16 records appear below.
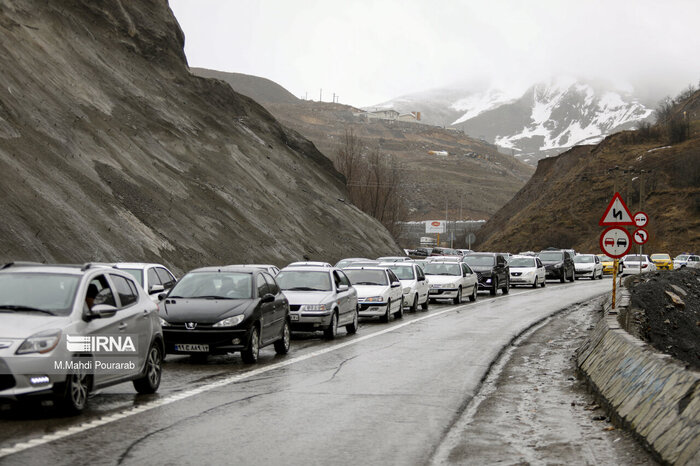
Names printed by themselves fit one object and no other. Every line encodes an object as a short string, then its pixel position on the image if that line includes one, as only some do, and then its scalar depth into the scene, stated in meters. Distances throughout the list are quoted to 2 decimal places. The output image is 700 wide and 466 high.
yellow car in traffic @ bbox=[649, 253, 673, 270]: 61.29
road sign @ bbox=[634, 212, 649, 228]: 33.13
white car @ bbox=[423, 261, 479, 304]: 32.09
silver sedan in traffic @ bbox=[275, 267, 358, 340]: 18.14
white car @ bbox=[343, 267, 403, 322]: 23.36
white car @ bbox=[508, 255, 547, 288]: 44.19
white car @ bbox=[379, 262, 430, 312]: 27.53
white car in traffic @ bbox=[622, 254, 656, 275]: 55.28
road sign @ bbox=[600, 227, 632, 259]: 18.56
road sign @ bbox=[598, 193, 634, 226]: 18.60
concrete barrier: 6.94
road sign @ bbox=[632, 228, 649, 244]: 35.81
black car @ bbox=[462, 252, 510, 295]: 37.81
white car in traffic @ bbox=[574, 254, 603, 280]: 56.31
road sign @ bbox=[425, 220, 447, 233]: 115.82
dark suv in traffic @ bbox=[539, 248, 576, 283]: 50.91
